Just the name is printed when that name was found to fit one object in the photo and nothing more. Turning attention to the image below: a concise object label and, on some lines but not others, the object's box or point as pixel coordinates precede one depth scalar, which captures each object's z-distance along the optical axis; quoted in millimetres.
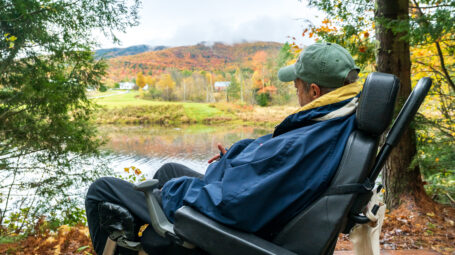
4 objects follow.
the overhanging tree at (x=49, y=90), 3770
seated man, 995
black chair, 944
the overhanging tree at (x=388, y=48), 3342
